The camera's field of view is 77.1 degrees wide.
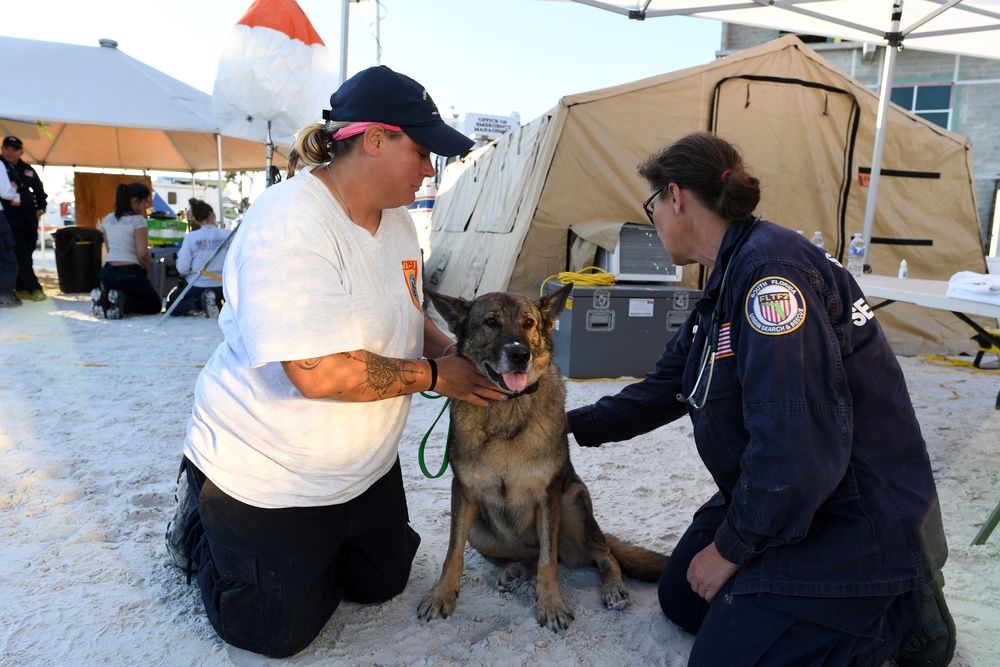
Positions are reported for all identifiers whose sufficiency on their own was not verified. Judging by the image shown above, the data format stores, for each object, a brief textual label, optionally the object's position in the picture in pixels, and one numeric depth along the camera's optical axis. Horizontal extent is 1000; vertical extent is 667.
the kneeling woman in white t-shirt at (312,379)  1.79
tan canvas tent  6.54
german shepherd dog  2.23
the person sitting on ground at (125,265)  8.00
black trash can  10.02
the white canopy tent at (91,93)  9.30
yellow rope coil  5.51
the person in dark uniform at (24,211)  8.54
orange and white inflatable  6.26
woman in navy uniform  1.51
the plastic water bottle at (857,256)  5.25
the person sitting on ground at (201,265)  8.21
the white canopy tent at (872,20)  5.72
